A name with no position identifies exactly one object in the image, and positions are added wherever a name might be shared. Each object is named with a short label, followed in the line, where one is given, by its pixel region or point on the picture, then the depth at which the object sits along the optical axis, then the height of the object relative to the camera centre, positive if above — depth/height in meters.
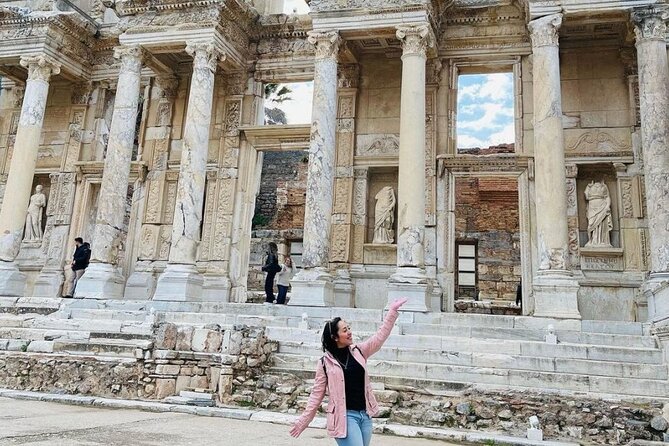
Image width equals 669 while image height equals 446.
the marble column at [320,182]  13.42 +3.33
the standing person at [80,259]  16.12 +1.35
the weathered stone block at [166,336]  9.27 -0.40
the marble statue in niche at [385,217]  15.75 +2.92
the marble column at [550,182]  11.91 +3.29
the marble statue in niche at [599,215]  14.41 +2.98
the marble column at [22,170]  16.06 +3.91
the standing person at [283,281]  15.38 +0.98
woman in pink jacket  3.94 -0.47
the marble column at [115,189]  14.98 +3.23
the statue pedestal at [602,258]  14.19 +1.89
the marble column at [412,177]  12.77 +3.43
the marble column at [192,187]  14.39 +3.28
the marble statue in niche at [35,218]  18.83 +2.87
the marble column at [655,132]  11.90 +4.47
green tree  34.60 +13.47
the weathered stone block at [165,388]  8.68 -1.15
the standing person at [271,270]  15.32 +1.26
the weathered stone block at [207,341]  9.34 -0.44
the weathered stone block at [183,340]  9.39 -0.45
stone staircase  8.82 -0.40
